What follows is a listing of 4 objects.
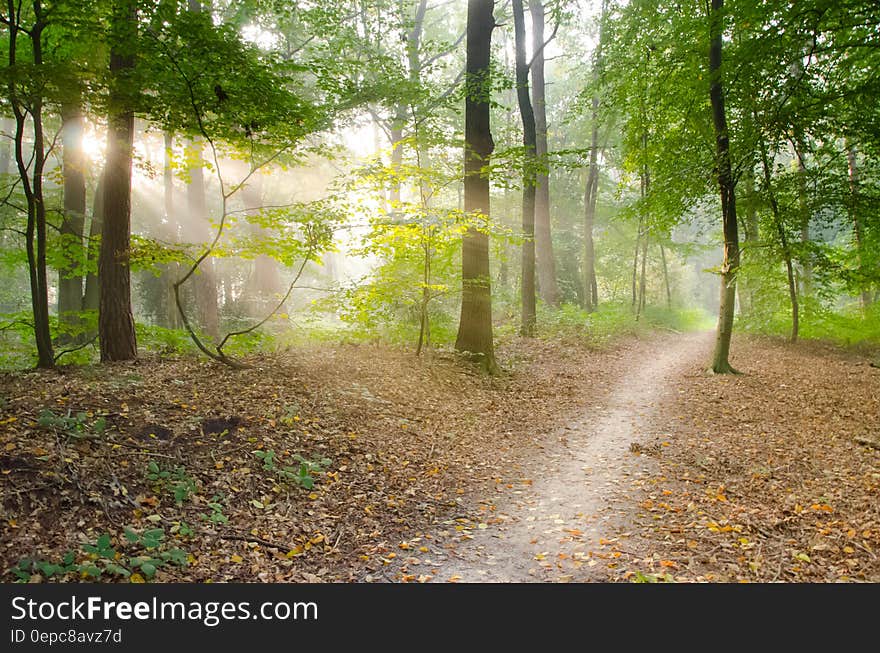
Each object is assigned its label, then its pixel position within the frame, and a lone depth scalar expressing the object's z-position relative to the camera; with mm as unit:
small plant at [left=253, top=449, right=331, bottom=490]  4930
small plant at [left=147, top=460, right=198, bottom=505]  4215
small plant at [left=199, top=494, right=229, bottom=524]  4059
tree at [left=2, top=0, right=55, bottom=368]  5684
